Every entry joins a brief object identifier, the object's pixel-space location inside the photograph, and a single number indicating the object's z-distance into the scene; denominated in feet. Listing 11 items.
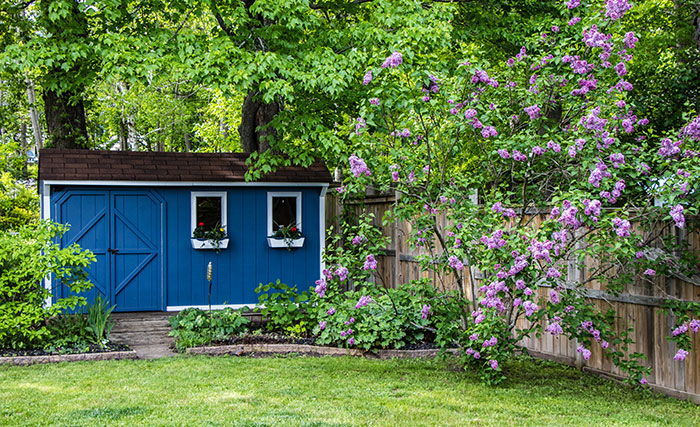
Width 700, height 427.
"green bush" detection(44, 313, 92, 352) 24.53
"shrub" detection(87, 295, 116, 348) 25.31
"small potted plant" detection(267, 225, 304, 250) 35.01
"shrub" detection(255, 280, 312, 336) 27.61
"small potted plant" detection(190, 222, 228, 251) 33.94
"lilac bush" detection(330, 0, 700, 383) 17.92
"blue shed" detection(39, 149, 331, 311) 32.53
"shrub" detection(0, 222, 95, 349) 23.75
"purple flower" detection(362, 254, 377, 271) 21.18
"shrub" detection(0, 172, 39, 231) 50.80
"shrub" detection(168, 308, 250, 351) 25.85
